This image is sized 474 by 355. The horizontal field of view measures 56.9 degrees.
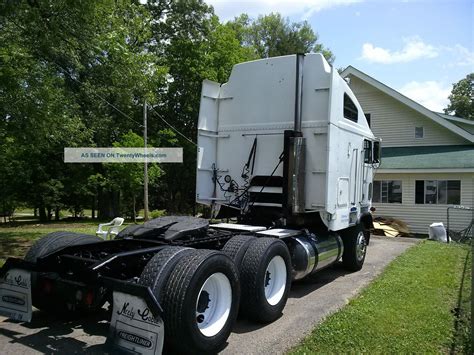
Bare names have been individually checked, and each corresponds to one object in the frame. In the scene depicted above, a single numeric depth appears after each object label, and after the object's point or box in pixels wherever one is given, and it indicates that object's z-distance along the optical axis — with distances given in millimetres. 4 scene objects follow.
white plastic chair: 9612
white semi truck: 3863
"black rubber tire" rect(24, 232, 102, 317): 4883
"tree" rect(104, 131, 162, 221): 22836
